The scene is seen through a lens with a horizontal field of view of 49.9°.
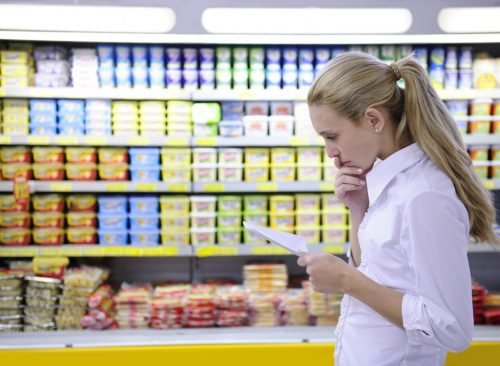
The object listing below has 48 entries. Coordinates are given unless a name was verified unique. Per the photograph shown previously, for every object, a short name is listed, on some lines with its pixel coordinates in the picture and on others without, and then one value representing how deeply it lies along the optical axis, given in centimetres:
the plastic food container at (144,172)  328
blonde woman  119
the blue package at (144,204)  331
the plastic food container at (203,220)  328
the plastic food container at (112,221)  329
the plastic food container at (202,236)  325
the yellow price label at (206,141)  317
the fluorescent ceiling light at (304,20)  289
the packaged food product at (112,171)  329
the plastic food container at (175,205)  330
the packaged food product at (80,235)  327
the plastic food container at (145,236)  326
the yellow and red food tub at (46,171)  327
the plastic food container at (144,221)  329
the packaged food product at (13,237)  321
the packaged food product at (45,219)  328
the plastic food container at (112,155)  331
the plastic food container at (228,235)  327
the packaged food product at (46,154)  327
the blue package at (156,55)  323
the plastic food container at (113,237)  326
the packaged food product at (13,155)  326
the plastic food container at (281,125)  325
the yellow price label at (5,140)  310
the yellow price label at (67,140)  313
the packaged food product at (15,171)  323
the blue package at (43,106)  321
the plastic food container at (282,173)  330
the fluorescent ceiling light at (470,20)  291
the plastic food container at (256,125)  326
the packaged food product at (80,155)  329
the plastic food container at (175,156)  327
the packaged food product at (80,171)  328
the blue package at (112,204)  332
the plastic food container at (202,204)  330
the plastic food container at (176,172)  326
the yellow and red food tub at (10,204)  324
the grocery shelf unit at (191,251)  264
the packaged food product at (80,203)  334
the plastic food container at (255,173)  328
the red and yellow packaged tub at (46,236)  327
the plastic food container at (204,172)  324
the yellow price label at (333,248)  322
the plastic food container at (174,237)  326
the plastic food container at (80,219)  329
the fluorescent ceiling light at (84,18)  283
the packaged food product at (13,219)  324
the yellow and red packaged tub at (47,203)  331
